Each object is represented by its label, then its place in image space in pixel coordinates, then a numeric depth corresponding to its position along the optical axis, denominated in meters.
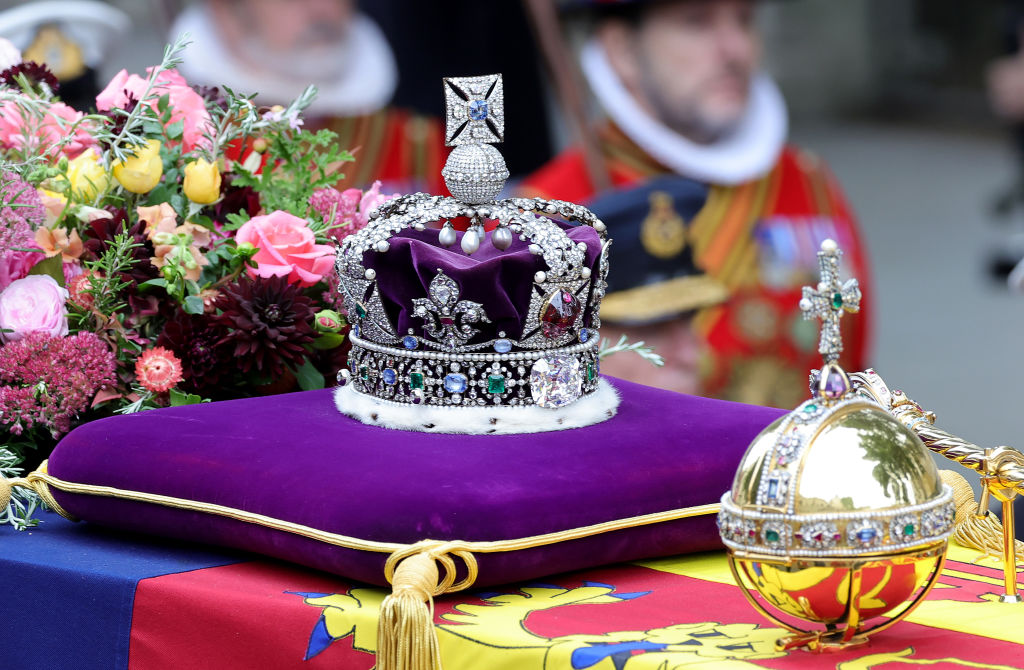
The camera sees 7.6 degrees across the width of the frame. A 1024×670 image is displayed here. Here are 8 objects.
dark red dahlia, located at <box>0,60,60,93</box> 7.04
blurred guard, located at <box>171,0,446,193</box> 11.48
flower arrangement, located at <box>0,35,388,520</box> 6.85
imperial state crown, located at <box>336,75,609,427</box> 6.60
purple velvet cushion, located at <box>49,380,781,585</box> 6.45
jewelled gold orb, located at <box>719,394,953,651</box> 6.22
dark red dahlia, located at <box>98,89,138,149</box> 6.98
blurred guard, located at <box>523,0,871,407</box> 11.74
